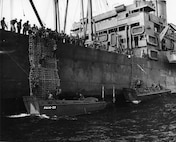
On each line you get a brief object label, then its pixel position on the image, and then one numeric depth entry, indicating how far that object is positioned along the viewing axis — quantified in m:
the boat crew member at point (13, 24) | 16.62
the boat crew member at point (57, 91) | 17.53
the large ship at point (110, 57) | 15.77
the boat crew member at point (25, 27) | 16.91
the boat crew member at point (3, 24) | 15.68
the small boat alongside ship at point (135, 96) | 23.47
